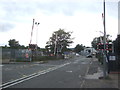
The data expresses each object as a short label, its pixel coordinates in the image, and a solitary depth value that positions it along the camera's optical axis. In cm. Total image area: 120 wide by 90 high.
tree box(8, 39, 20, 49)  12475
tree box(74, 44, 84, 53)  19312
